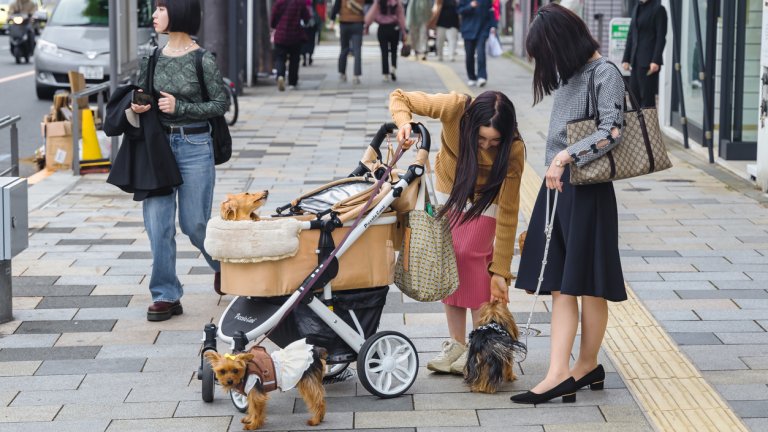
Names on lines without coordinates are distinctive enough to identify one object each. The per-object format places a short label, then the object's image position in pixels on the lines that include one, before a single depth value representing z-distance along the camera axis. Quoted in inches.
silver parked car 701.3
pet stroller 185.3
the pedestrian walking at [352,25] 813.9
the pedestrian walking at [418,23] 1002.1
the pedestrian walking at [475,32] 775.7
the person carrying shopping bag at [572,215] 181.6
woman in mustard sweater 192.1
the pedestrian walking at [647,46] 478.6
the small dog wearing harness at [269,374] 174.2
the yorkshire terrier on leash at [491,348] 196.1
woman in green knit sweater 239.0
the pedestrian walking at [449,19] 965.8
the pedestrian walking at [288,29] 756.6
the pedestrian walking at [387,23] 818.8
